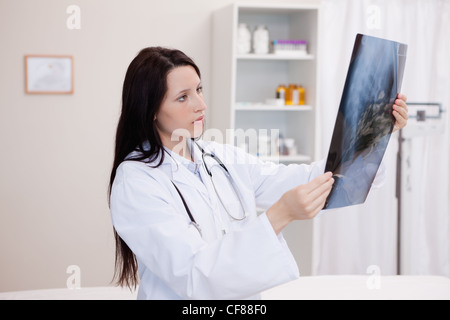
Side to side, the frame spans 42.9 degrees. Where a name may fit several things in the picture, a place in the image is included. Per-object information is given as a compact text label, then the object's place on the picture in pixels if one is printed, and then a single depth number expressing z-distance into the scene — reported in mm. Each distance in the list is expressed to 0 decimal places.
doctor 1300
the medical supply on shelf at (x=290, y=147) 3441
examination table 2053
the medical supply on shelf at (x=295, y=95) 3393
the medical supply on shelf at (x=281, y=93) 3416
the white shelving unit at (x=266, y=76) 3250
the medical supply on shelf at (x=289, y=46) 3316
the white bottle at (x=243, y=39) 3314
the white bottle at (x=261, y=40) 3342
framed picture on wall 3328
